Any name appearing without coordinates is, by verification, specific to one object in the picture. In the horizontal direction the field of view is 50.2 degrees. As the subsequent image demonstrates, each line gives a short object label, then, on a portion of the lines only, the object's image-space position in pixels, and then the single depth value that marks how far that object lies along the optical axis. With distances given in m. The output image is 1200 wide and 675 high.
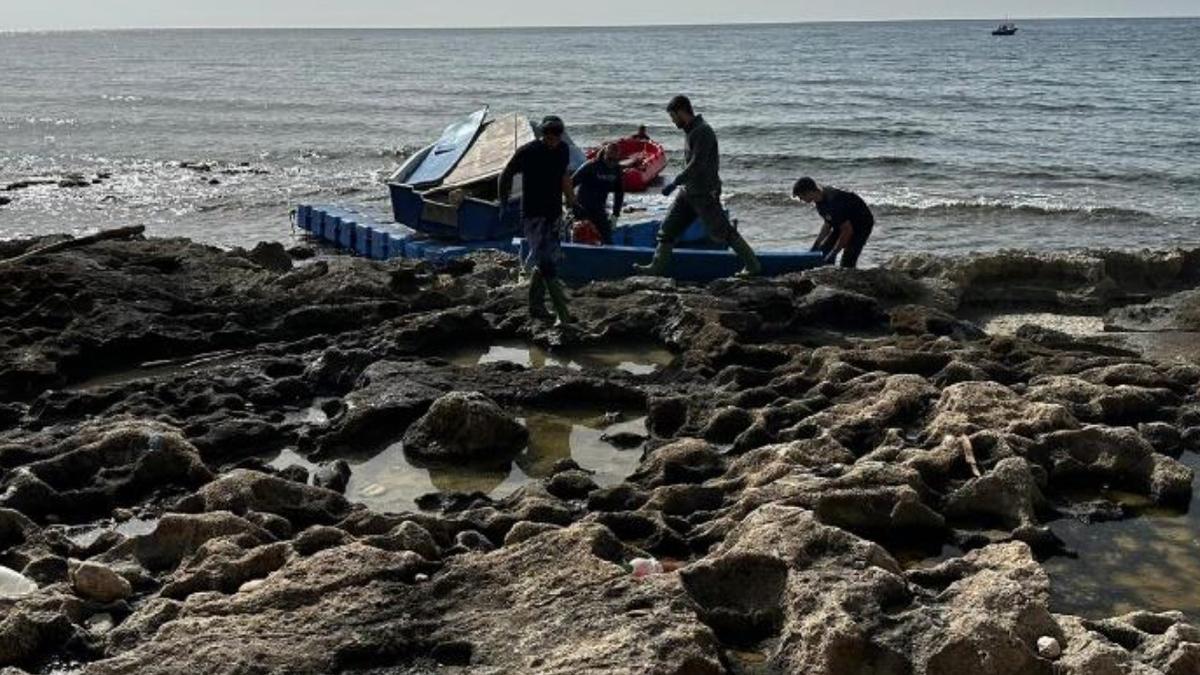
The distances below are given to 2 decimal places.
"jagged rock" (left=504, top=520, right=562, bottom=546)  6.83
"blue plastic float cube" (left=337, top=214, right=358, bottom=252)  20.48
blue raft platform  15.08
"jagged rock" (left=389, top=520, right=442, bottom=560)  6.67
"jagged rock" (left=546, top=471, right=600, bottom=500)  8.02
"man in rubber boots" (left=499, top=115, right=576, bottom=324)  11.83
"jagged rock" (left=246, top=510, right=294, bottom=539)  7.19
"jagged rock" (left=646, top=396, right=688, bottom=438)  9.48
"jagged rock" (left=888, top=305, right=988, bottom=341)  11.77
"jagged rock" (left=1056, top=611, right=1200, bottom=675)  5.21
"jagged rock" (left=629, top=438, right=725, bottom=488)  8.22
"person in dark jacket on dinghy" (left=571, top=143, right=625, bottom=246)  16.05
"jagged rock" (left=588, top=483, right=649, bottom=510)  7.74
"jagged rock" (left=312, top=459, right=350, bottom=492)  8.38
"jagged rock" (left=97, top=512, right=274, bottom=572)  6.96
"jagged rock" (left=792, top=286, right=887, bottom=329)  12.24
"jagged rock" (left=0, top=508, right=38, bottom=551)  7.31
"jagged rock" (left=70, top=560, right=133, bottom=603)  6.37
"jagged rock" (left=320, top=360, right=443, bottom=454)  9.32
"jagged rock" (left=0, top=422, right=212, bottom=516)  8.01
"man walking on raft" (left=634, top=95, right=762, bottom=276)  13.42
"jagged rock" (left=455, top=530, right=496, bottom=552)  6.94
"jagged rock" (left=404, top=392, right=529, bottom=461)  9.00
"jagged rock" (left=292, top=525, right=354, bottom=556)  6.76
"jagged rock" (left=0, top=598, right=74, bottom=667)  5.60
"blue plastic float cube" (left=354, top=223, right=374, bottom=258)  19.84
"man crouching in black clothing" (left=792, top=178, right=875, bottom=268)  14.23
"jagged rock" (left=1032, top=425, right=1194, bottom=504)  7.96
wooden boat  18.47
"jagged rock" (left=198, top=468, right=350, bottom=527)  7.57
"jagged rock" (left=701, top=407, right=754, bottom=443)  9.16
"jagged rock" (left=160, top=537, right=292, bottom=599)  6.29
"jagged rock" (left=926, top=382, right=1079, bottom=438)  8.59
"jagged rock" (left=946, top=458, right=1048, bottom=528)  7.52
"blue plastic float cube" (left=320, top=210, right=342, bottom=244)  20.91
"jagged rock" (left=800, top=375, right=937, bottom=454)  8.66
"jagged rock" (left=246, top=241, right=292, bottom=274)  17.11
